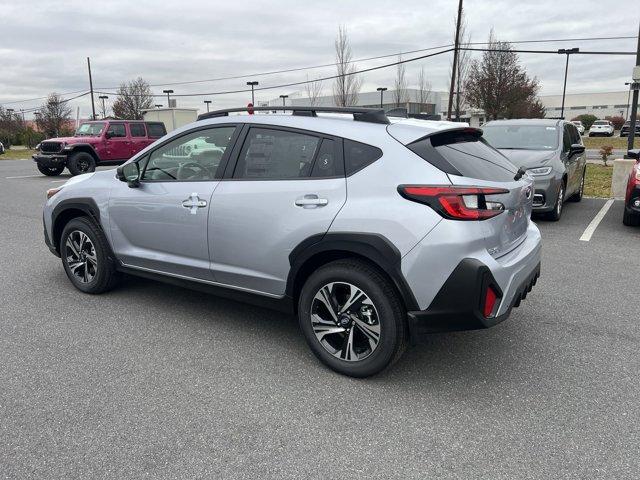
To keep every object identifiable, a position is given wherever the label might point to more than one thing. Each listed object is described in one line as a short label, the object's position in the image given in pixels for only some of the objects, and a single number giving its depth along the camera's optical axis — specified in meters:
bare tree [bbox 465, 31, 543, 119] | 36.69
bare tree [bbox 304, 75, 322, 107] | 42.48
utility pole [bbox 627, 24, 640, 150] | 13.28
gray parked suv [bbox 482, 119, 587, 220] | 8.02
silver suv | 2.94
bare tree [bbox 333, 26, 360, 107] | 33.94
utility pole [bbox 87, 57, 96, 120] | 45.08
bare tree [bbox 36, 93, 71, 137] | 55.25
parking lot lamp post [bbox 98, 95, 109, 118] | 59.28
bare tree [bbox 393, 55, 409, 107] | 38.94
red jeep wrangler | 17.48
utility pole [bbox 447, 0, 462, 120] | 23.08
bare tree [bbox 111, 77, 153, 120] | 56.34
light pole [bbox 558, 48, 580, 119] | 25.08
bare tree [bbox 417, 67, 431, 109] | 42.56
